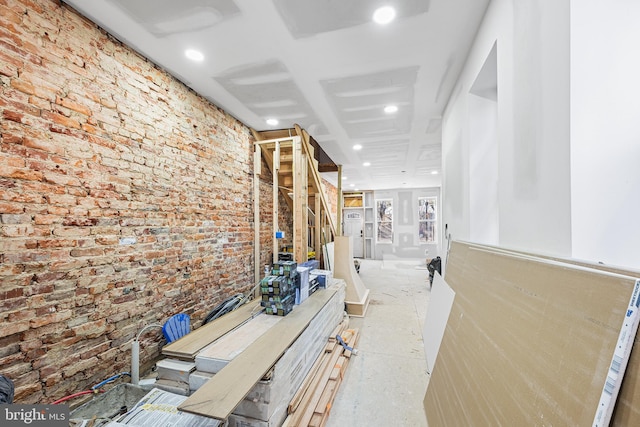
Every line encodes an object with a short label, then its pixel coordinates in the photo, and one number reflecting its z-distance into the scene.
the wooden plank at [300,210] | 4.01
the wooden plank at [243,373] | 1.25
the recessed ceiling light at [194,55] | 2.20
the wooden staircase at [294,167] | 3.97
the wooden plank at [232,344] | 1.67
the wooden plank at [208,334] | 1.82
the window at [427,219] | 9.66
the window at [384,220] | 10.24
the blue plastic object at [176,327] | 2.40
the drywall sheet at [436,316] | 2.29
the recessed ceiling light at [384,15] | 1.74
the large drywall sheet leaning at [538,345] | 0.65
